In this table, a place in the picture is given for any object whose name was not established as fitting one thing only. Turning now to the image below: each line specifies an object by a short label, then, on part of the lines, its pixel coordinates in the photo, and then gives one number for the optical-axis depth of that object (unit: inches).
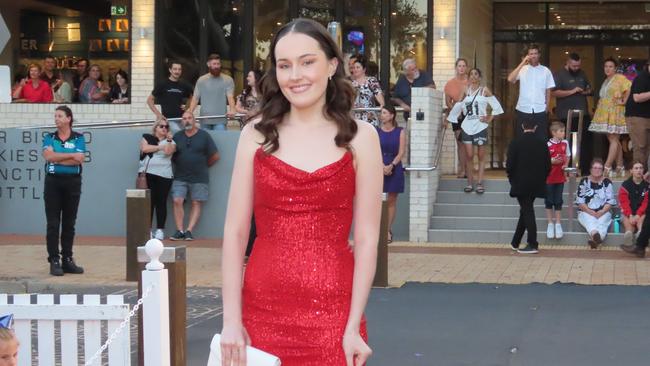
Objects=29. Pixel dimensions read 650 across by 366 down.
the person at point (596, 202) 665.0
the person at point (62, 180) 537.0
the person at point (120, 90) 896.3
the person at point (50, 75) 911.7
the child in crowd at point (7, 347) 194.1
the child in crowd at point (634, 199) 647.8
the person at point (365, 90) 731.5
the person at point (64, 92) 905.3
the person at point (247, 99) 751.7
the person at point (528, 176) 630.5
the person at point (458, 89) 757.9
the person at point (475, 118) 733.3
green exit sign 906.7
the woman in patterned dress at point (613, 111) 770.5
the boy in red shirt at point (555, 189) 673.0
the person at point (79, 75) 908.0
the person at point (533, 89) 738.2
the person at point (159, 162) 716.7
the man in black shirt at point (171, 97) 771.4
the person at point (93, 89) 900.0
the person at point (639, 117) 706.2
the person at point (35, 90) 895.1
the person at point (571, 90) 790.5
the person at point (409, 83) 772.6
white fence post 220.8
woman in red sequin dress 155.5
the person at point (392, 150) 685.9
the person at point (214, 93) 784.3
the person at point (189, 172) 721.0
